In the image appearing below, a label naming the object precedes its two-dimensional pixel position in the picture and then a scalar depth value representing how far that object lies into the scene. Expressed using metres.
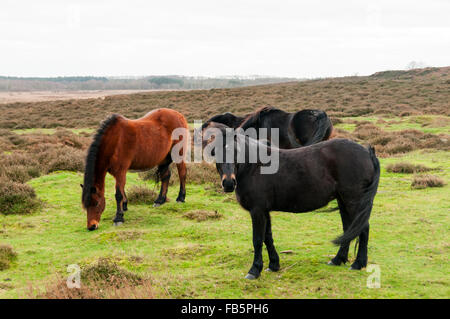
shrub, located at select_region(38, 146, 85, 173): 13.16
